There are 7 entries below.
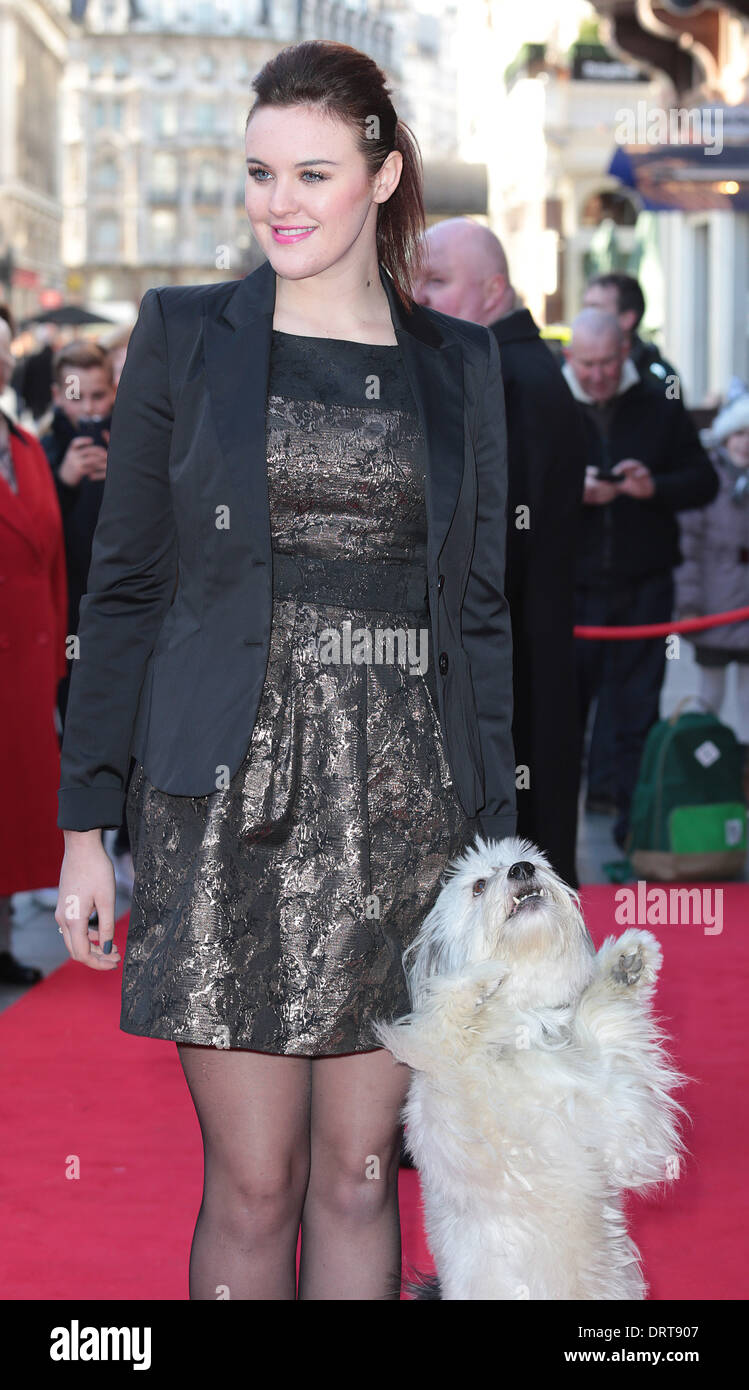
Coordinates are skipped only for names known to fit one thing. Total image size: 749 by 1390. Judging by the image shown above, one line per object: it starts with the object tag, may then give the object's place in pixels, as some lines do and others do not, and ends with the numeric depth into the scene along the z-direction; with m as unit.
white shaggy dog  2.56
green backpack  7.70
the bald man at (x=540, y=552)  4.40
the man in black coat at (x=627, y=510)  8.27
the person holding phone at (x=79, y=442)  7.38
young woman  2.42
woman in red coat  6.25
